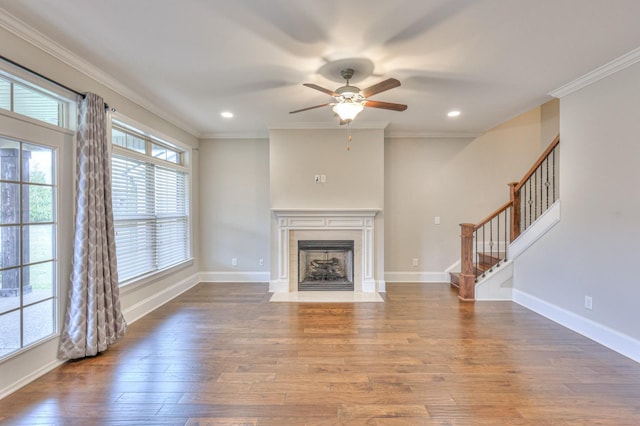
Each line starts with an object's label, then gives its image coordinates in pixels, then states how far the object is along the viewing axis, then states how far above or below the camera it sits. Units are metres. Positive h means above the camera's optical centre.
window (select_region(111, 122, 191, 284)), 3.34 +0.13
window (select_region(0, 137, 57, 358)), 2.07 -0.24
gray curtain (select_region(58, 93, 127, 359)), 2.49 -0.34
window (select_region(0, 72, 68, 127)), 2.09 +0.89
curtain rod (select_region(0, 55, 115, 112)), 2.02 +1.08
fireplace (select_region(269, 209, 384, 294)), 4.61 -0.41
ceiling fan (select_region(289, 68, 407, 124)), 2.66 +1.08
